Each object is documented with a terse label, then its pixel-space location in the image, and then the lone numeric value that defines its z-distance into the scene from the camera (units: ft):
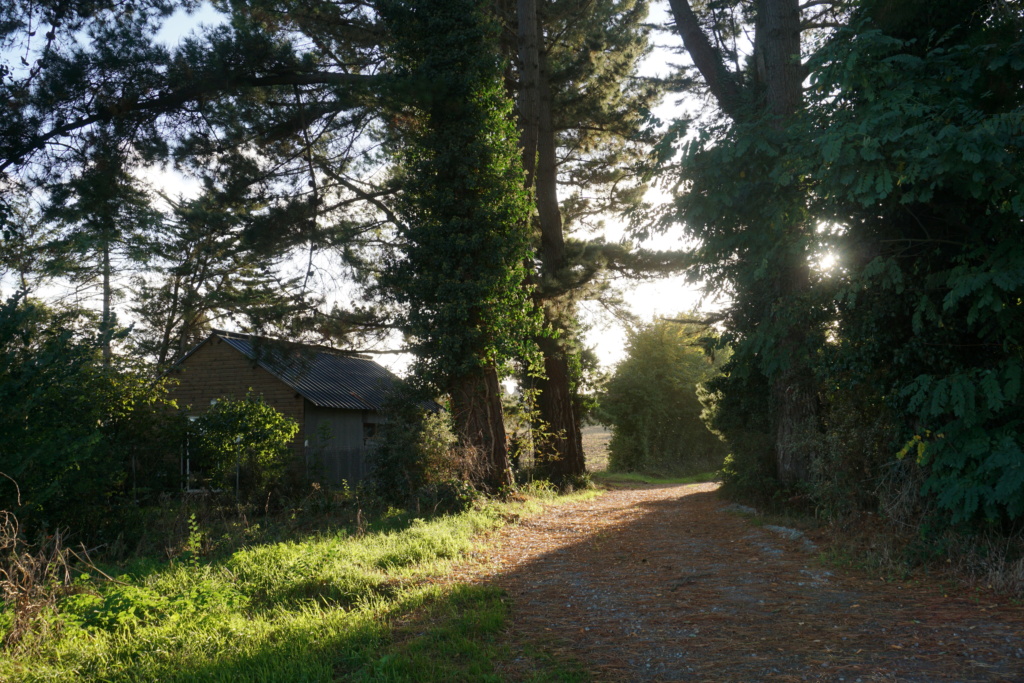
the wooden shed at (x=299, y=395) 71.72
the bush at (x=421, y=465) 40.04
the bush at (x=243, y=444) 47.01
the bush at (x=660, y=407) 108.06
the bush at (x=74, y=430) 27.22
